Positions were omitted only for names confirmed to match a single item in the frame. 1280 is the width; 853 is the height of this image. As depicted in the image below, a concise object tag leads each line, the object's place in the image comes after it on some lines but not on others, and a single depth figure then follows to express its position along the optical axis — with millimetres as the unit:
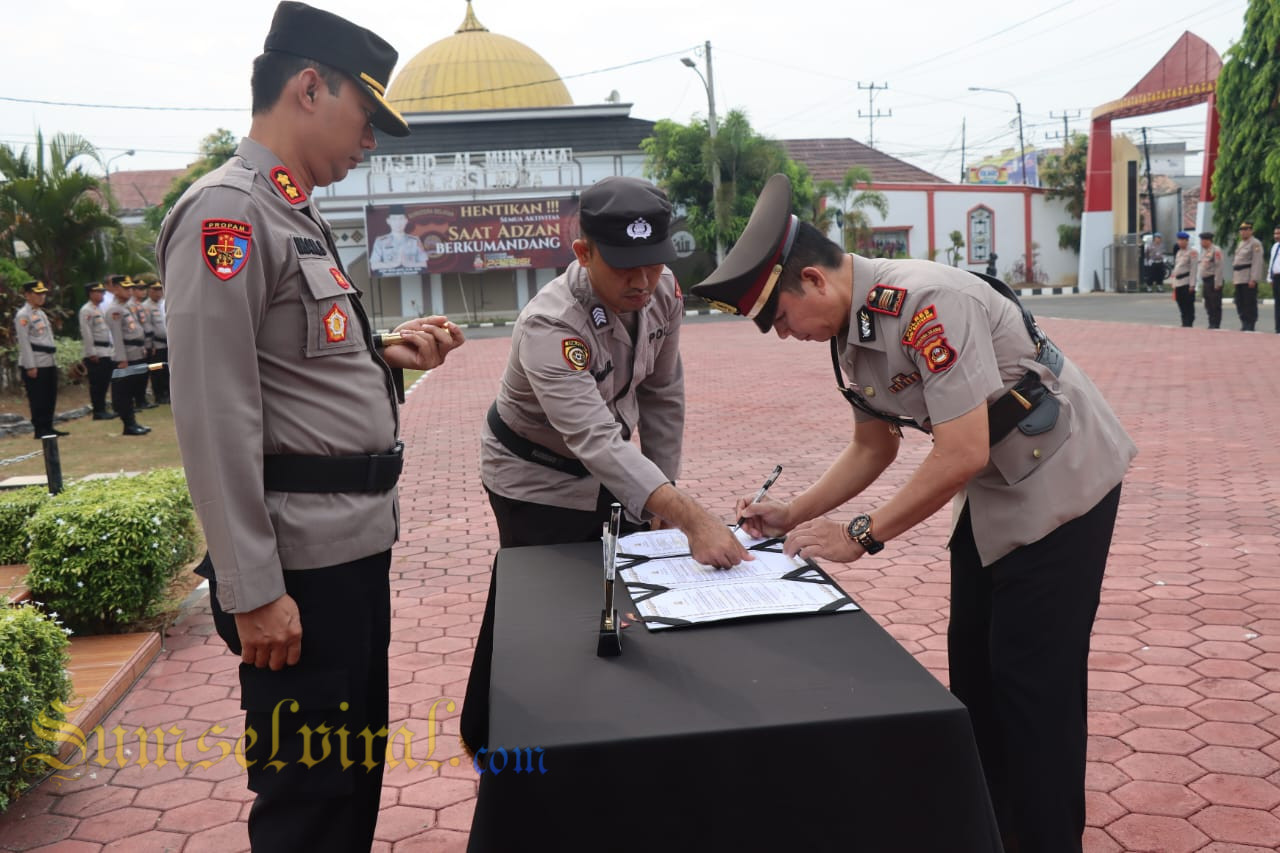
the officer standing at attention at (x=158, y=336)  14148
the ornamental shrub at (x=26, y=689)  2814
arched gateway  26406
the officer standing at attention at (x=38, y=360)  10766
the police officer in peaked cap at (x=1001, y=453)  2066
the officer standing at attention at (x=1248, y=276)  15688
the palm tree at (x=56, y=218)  15039
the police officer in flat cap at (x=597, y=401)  2498
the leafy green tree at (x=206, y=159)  33562
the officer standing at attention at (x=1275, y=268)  15081
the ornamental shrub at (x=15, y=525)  4875
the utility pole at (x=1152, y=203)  35375
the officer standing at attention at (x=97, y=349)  11922
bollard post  5133
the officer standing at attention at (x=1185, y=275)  16797
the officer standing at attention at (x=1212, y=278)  16844
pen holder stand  1862
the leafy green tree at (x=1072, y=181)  37594
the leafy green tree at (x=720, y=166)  30609
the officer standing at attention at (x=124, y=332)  12766
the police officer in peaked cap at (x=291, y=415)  1812
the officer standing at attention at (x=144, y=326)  13695
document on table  2025
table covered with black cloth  1532
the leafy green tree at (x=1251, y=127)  22641
